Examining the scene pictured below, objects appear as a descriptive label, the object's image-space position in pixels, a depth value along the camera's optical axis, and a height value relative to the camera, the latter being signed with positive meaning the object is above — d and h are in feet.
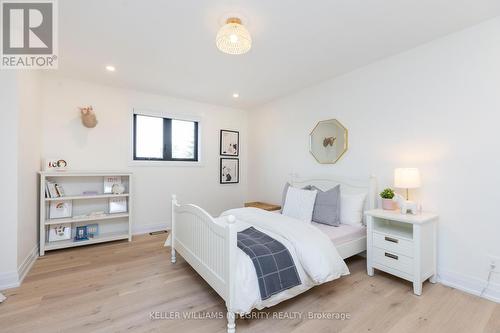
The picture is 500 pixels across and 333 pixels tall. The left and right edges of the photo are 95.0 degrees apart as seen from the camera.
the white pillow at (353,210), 9.25 -1.77
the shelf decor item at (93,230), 11.36 -3.24
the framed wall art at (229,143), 15.75 +1.64
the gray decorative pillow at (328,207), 9.12 -1.67
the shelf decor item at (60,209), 10.45 -2.02
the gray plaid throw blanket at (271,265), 5.62 -2.54
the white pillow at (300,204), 9.39 -1.60
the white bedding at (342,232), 8.04 -2.40
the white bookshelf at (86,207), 9.97 -2.05
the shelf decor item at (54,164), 10.38 +0.06
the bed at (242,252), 5.40 -2.45
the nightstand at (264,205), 13.45 -2.45
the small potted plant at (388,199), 8.28 -1.20
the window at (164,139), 13.23 +1.64
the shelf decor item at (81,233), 10.96 -3.29
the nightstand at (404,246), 6.99 -2.61
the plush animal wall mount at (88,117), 11.14 +2.36
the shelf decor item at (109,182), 11.76 -0.86
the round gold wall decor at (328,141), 10.72 +1.24
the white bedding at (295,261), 5.43 -2.58
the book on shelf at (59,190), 10.34 -1.13
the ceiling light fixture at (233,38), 6.10 +3.49
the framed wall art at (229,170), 15.85 -0.29
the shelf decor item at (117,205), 11.83 -2.06
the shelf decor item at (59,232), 10.41 -3.08
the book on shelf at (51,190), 10.07 -1.08
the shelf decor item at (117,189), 11.68 -1.20
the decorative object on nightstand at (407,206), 7.65 -1.32
